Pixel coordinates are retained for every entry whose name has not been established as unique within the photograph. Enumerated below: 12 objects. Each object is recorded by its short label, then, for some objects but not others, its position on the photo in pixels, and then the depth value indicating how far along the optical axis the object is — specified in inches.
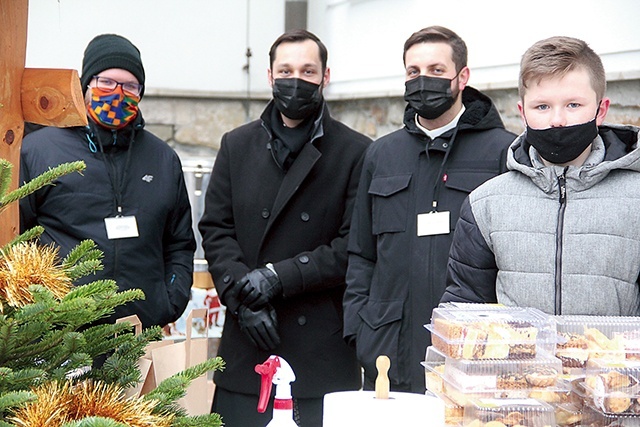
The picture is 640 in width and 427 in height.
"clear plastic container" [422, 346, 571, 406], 78.1
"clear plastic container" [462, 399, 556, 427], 76.7
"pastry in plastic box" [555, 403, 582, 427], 79.4
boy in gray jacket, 100.6
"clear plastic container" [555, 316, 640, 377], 80.7
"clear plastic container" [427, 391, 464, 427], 79.0
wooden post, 84.0
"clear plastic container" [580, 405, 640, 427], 78.4
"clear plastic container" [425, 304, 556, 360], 78.8
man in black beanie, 148.0
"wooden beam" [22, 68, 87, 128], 84.4
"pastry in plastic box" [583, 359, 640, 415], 77.8
